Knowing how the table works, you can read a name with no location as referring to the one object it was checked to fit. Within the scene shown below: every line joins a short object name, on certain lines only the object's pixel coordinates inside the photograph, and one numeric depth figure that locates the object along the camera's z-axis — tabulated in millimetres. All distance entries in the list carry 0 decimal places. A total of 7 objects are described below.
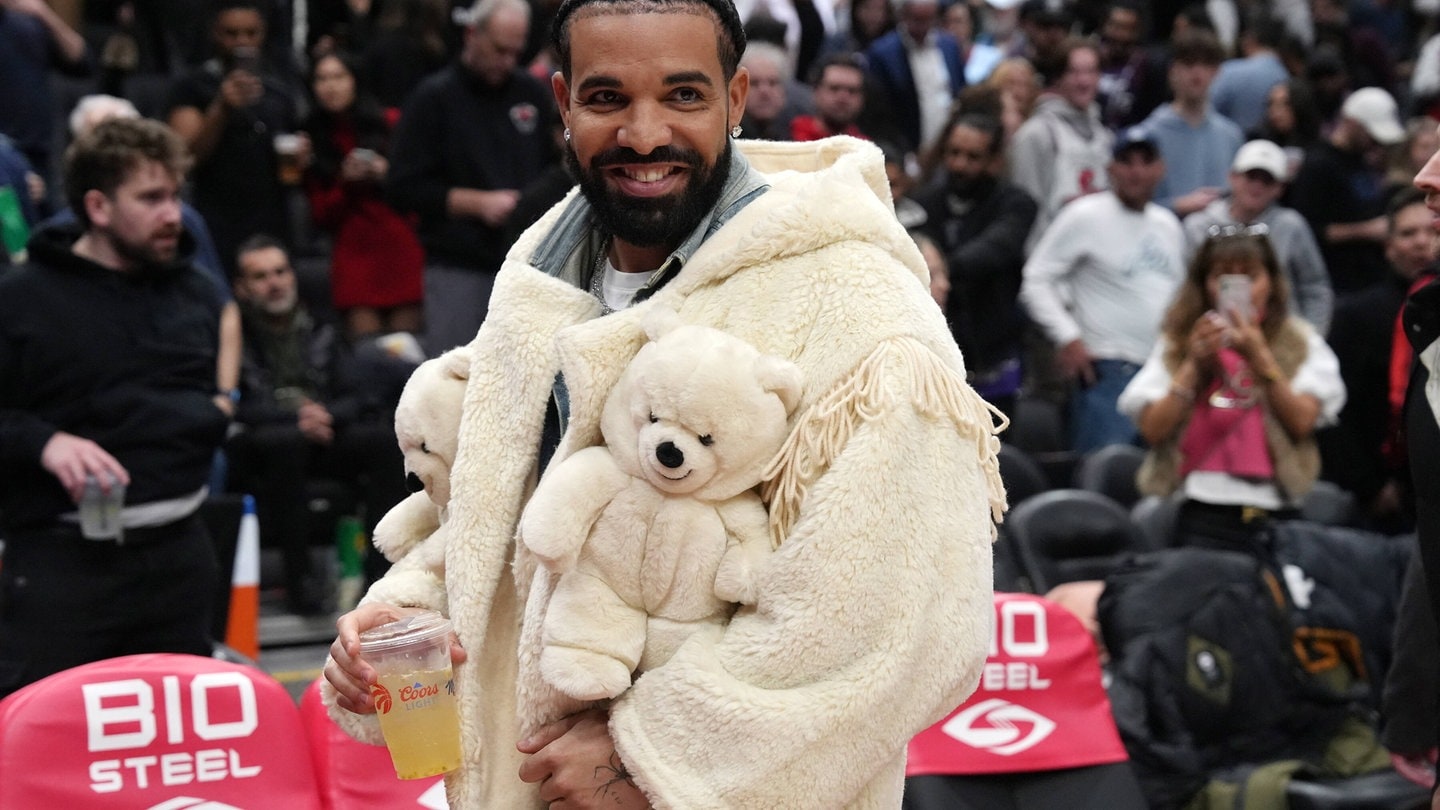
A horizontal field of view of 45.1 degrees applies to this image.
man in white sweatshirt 7363
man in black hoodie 4375
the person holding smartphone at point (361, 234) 7586
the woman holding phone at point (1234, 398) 5199
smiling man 1845
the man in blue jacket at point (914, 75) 9235
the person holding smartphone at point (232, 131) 7387
